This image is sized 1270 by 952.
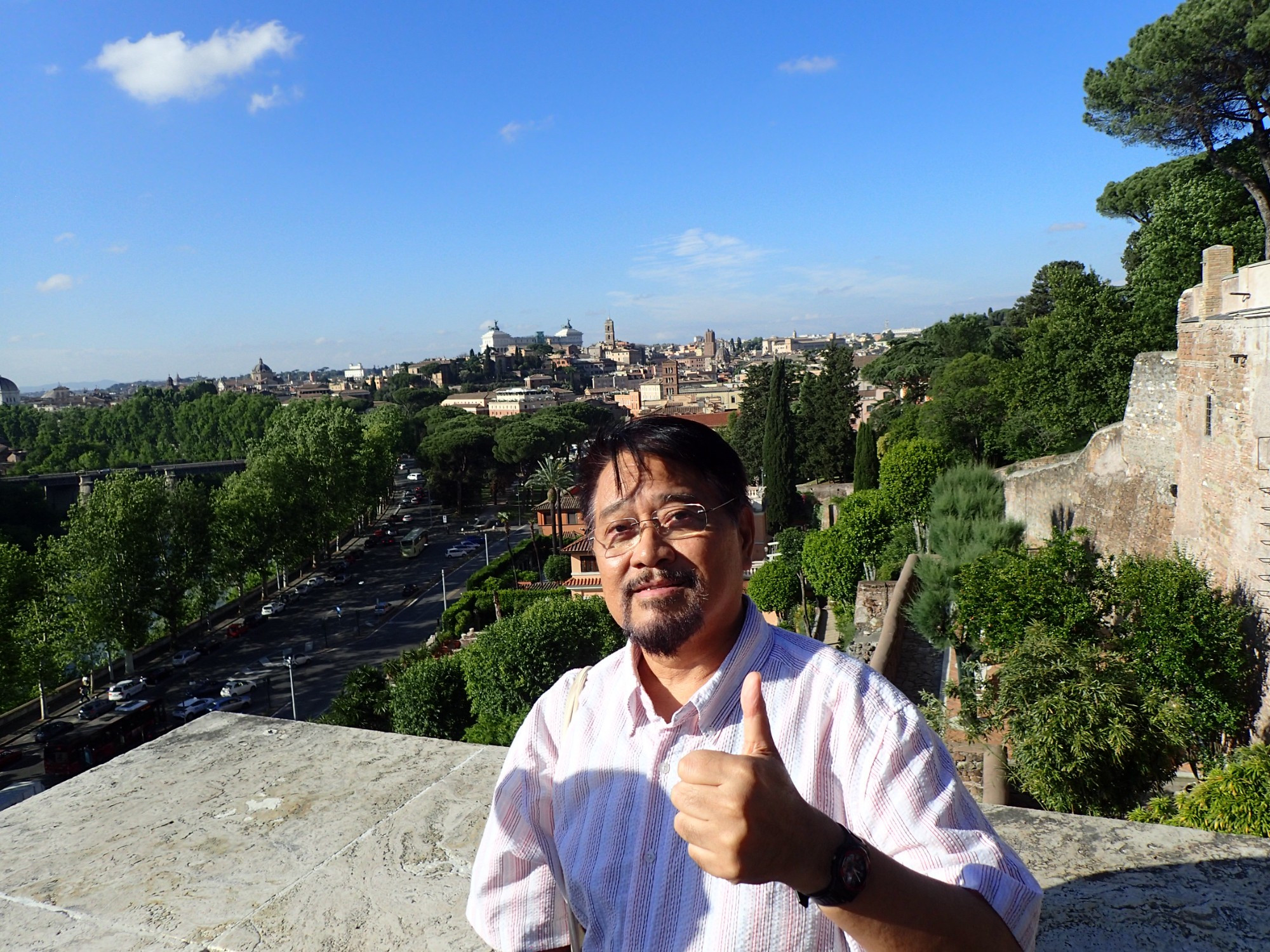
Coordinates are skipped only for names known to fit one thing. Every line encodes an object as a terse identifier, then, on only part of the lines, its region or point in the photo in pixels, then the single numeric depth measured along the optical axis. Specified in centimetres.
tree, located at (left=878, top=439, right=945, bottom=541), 1587
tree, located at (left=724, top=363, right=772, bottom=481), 3120
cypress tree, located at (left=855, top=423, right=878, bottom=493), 2188
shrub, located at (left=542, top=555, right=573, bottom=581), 2484
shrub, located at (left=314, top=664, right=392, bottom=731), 1387
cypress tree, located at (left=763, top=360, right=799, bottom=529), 2447
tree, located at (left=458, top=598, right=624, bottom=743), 1316
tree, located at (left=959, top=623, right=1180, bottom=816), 541
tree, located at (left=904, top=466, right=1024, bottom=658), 963
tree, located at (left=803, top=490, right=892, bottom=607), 1559
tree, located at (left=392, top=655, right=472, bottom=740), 1352
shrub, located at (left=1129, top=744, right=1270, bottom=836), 407
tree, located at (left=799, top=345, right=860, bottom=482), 2736
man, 82
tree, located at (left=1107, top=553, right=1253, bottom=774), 595
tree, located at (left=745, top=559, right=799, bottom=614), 1753
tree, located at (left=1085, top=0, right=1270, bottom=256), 1091
